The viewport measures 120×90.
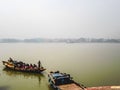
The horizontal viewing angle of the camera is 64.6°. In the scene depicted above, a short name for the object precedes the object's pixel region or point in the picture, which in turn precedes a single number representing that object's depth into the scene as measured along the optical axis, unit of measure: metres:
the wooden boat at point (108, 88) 6.06
